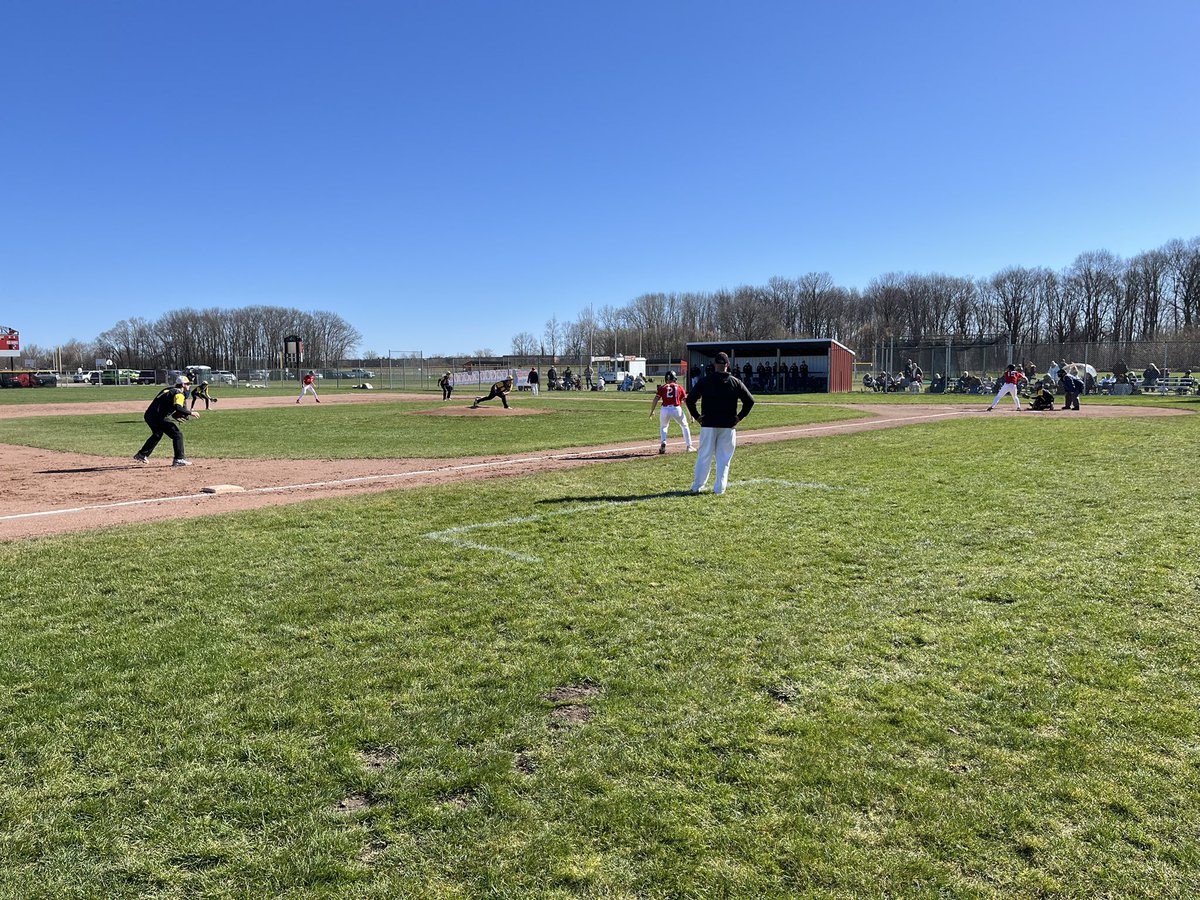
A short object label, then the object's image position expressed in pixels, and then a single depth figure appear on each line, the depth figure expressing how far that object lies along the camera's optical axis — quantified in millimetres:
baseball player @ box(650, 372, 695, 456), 15227
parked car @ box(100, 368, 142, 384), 84812
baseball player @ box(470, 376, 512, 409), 29734
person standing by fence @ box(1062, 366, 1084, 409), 27000
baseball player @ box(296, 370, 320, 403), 44375
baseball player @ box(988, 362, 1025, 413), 27547
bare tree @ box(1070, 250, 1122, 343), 94188
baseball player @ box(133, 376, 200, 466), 13992
